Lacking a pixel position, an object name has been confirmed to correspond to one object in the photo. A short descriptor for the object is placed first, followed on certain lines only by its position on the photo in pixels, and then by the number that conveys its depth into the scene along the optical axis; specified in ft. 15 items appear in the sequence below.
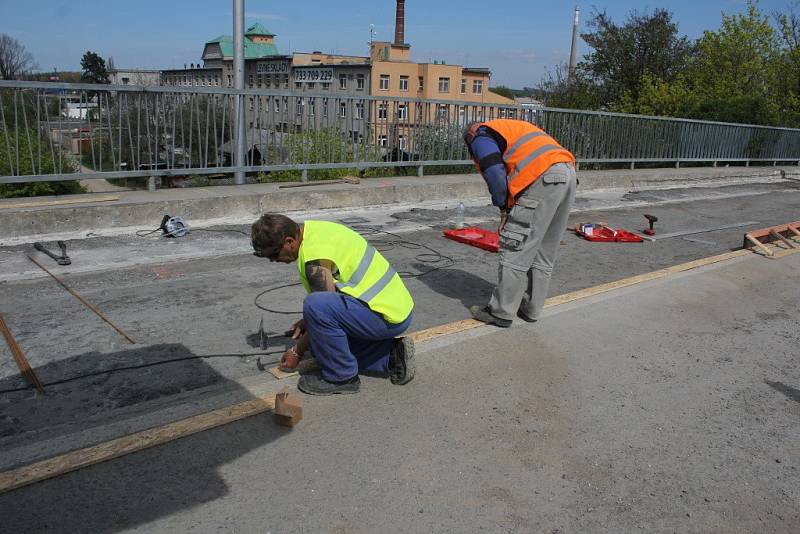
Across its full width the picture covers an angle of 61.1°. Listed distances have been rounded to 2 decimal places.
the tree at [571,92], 100.32
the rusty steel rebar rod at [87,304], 15.66
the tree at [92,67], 235.40
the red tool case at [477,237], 26.84
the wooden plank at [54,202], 24.62
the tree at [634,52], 100.68
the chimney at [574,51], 108.47
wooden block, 11.50
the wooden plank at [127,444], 9.75
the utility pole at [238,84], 31.53
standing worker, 16.34
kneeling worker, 11.69
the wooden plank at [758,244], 27.27
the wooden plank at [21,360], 12.99
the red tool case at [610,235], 29.86
